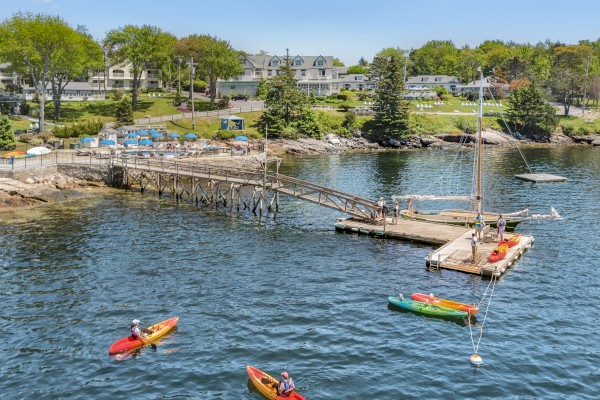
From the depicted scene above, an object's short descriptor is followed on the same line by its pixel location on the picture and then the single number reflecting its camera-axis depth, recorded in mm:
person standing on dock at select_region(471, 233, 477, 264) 42312
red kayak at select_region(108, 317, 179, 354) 29953
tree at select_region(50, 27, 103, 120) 106188
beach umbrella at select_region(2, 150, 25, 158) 70625
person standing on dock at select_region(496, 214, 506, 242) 46812
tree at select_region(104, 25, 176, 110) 122812
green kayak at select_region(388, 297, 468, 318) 34094
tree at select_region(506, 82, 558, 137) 132750
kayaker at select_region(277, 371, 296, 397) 25297
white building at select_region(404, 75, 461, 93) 182375
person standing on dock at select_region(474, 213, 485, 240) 47688
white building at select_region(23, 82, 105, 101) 142000
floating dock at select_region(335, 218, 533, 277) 41906
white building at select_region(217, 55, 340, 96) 161625
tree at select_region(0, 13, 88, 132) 101500
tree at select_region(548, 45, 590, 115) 151250
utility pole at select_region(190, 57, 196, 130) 110269
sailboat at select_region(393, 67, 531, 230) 52219
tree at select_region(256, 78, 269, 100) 148875
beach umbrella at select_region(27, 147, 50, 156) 71769
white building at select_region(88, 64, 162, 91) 164625
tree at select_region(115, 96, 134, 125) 110062
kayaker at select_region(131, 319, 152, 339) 30359
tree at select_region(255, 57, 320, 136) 120938
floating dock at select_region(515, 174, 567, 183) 81188
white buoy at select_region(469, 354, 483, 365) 28344
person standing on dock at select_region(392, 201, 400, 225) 53438
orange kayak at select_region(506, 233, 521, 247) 45950
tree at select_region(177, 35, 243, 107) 130375
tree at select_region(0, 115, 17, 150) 84738
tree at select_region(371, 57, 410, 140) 125438
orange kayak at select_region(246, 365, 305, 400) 25266
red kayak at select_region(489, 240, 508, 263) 42281
